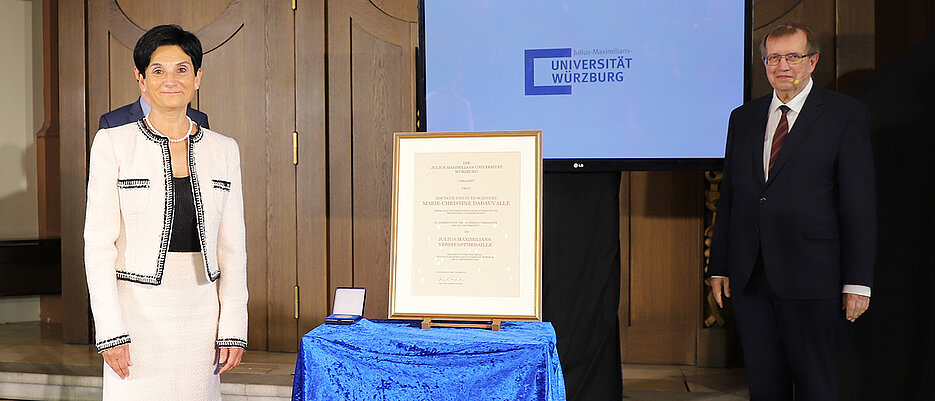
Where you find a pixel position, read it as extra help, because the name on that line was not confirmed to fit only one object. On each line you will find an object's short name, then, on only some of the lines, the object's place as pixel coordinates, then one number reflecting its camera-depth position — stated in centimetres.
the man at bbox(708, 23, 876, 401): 224
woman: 166
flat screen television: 295
